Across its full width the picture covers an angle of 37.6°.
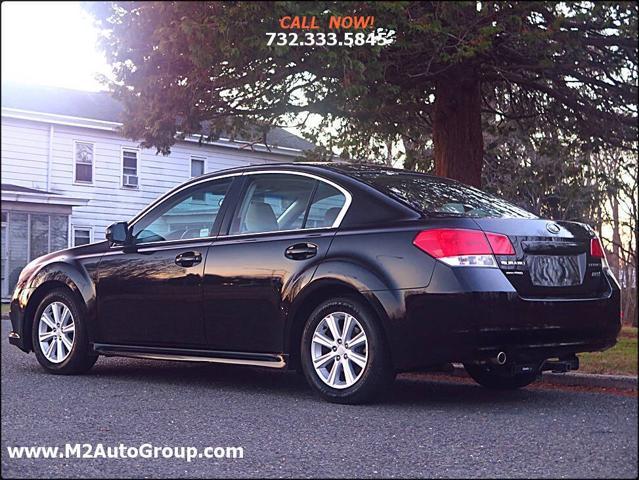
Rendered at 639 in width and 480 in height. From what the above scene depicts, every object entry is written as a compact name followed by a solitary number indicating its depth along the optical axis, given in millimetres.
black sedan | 5410
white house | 21688
